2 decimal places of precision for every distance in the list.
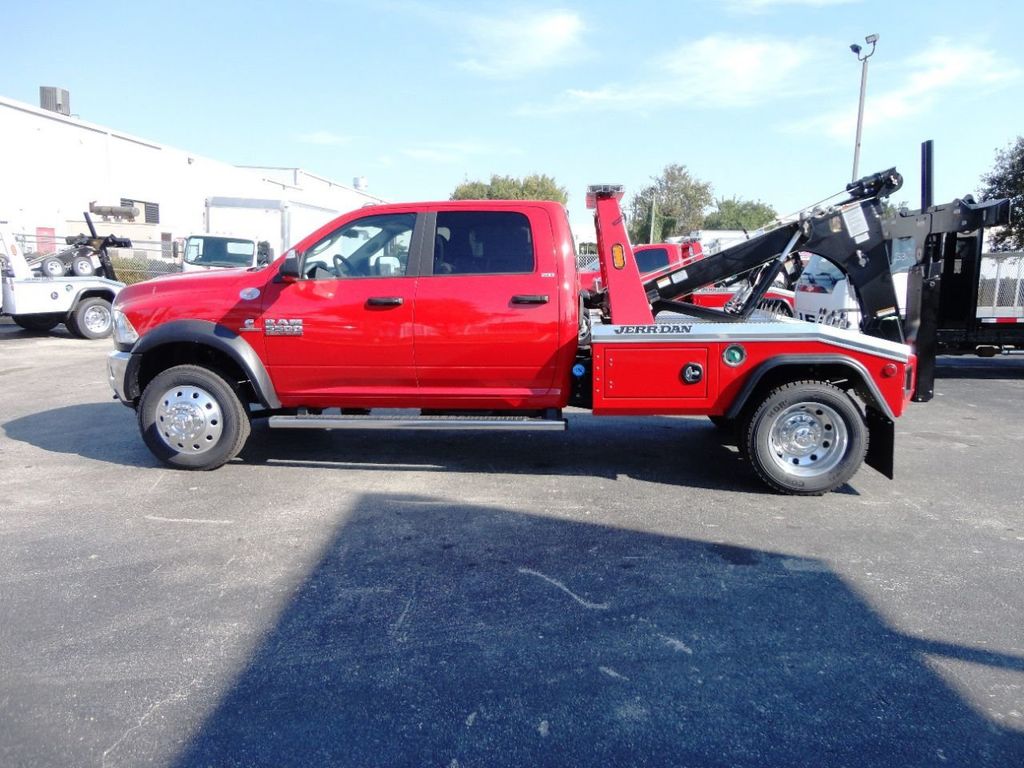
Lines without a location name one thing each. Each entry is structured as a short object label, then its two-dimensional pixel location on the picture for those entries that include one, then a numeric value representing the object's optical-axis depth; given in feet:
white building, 59.62
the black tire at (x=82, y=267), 51.13
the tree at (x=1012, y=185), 64.90
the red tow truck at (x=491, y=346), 17.47
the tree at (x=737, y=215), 166.43
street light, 74.90
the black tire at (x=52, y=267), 50.26
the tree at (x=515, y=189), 176.35
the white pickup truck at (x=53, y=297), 48.08
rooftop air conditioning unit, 116.57
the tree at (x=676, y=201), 162.30
